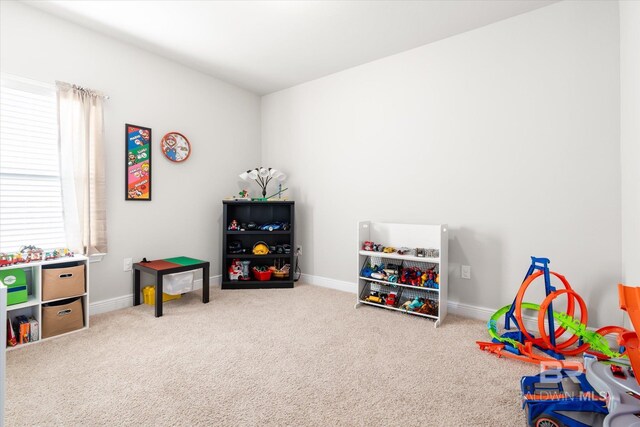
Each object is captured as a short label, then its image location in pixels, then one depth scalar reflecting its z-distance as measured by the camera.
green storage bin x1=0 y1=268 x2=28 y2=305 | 2.10
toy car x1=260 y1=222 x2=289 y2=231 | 3.68
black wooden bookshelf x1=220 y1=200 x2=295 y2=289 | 3.57
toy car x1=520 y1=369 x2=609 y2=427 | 1.24
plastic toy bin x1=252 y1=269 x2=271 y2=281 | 3.63
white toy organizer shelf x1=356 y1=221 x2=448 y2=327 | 2.60
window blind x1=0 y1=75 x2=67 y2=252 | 2.33
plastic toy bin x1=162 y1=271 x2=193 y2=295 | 2.88
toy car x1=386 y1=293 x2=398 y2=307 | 2.84
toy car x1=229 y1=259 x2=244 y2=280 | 3.62
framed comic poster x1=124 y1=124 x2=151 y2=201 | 2.97
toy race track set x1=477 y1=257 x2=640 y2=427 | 1.23
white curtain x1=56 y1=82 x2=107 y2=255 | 2.54
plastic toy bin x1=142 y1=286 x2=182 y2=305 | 3.00
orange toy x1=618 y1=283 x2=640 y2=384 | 1.28
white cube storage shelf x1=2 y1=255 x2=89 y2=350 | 2.19
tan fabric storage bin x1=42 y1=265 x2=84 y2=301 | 2.25
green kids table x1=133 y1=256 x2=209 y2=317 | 2.70
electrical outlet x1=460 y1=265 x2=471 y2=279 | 2.73
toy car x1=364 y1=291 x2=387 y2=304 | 2.92
